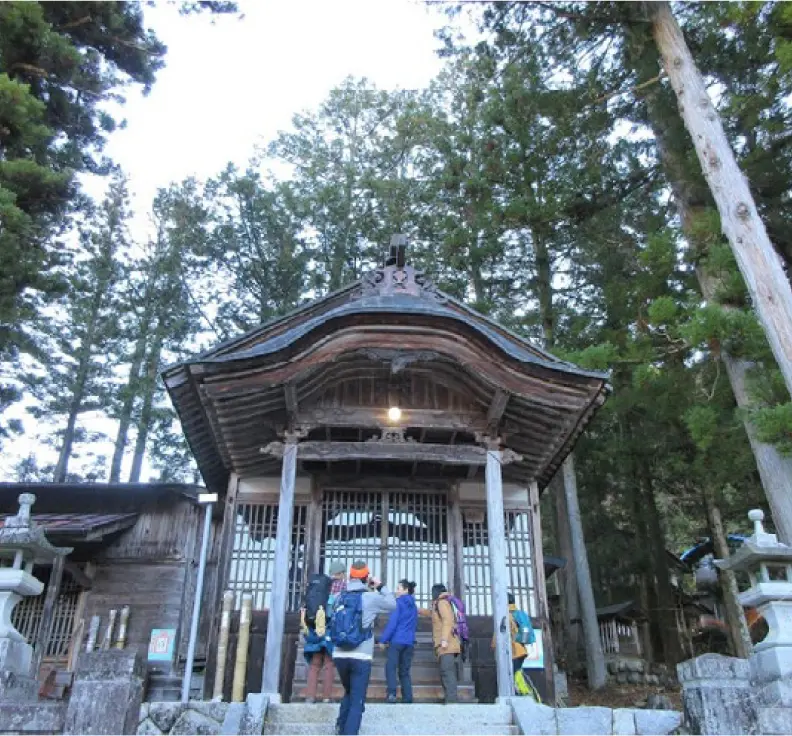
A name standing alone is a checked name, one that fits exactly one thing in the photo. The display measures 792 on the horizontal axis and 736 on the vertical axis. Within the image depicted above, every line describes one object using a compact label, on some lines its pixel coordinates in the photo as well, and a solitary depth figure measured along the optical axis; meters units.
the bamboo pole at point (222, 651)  8.81
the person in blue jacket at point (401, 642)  7.34
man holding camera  5.58
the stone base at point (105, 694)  4.95
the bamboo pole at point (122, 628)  12.38
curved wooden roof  8.45
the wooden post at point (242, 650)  8.09
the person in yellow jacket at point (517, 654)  8.10
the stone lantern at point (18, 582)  5.78
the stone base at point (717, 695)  5.32
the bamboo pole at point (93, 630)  12.34
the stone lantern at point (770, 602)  5.59
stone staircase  6.14
